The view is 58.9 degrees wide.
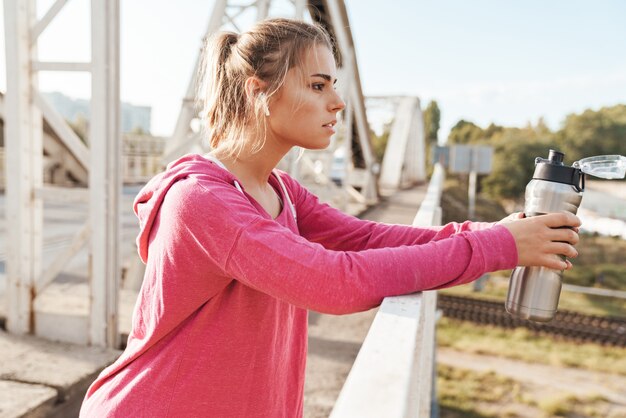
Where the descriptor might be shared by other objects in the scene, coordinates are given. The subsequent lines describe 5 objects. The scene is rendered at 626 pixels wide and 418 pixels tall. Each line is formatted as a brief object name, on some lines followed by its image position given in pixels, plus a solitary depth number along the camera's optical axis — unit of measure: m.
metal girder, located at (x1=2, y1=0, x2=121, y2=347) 3.03
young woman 0.95
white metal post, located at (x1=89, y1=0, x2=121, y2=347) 3.03
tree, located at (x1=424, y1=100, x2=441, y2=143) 71.25
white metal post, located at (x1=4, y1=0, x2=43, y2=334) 3.02
